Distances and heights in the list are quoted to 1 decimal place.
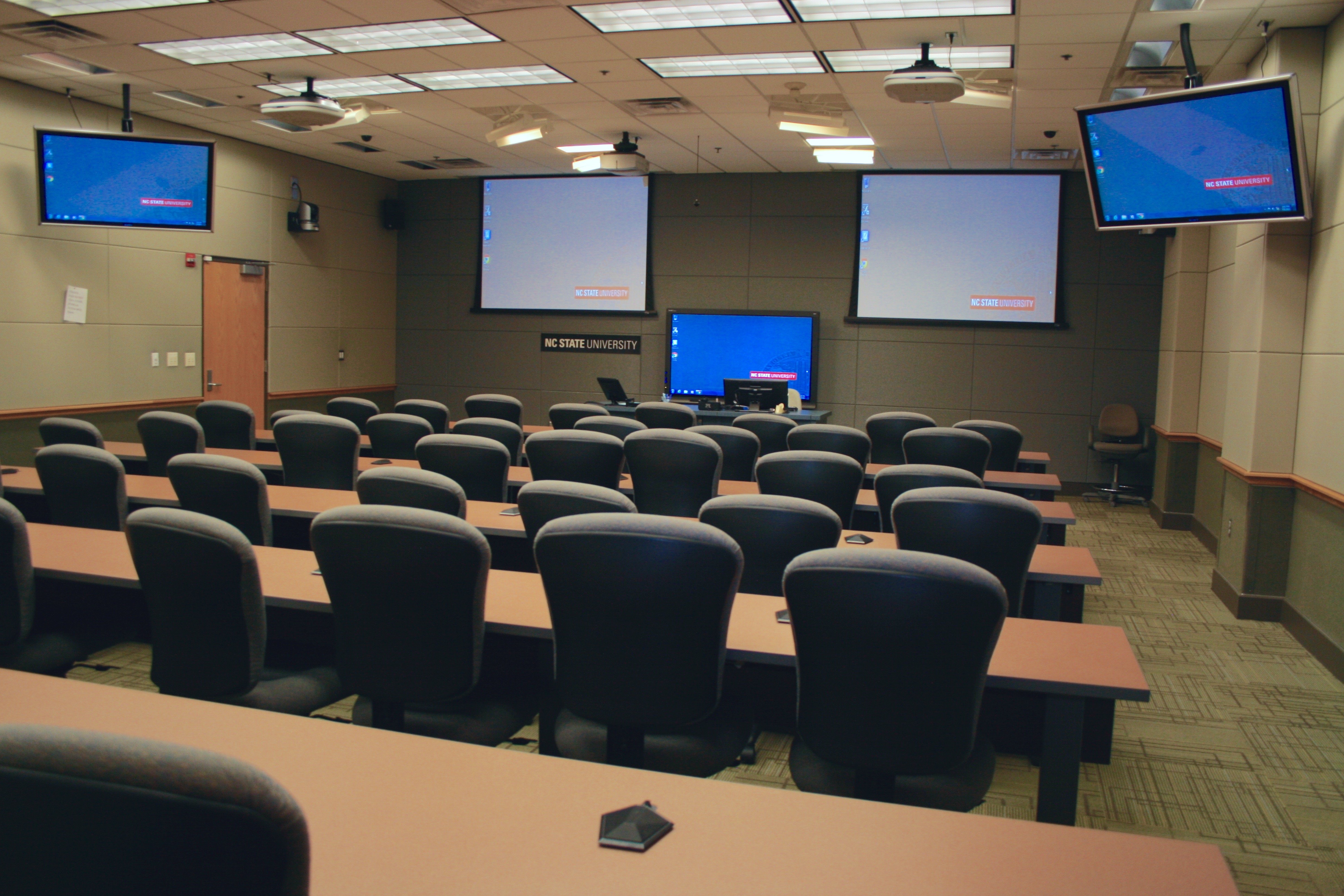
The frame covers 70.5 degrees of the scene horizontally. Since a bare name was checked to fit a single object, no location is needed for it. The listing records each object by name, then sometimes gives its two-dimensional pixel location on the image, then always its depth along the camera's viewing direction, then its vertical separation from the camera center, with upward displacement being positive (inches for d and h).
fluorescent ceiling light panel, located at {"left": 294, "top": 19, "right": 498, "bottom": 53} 233.5 +80.8
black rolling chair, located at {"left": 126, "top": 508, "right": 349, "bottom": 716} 91.7 -25.6
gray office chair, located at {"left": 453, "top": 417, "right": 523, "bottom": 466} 209.8 -15.5
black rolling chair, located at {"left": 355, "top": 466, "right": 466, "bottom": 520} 117.7 -16.3
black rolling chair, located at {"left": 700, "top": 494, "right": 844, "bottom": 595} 106.6 -17.8
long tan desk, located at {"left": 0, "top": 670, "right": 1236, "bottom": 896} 48.6 -26.1
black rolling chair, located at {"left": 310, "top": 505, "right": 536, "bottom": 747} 89.0 -24.5
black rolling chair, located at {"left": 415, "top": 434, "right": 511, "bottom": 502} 171.2 -18.6
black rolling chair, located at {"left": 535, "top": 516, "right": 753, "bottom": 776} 81.4 -23.5
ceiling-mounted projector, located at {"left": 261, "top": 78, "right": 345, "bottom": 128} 259.3 +66.3
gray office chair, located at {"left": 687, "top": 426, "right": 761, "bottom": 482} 212.1 -18.0
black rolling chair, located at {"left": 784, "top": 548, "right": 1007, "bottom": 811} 74.3 -23.9
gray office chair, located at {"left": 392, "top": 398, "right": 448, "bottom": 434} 268.1 -15.4
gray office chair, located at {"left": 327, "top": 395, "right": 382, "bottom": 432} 273.6 -15.7
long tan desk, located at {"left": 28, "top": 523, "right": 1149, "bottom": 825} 83.5 -26.3
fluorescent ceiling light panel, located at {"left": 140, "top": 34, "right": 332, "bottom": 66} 251.0 +81.2
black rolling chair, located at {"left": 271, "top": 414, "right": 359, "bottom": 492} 194.1 -19.8
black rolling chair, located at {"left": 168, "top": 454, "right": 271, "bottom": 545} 133.9 -20.0
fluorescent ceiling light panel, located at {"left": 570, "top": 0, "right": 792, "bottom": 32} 213.8 +80.9
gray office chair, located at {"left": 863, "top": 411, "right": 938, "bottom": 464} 247.9 -14.8
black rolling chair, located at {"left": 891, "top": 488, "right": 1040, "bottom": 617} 108.7 -17.5
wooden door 356.2 +5.6
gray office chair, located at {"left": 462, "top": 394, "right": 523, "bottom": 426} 279.1 -14.0
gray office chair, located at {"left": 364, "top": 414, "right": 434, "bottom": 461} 216.1 -17.2
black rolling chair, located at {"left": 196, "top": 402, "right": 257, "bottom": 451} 243.3 -19.0
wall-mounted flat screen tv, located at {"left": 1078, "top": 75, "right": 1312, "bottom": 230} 175.5 +45.3
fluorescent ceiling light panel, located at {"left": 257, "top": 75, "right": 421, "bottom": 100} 285.4 +82.1
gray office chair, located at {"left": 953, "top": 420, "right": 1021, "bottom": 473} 238.8 -16.5
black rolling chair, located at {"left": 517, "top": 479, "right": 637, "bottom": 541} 109.3 -16.1
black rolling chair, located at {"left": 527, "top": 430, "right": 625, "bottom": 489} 173.8 -17.0
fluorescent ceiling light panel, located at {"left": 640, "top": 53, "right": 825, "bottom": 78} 251.3 +81.7
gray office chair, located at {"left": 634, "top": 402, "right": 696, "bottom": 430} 265.0 -14.0
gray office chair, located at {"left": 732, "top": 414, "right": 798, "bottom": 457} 241.1 -14.9
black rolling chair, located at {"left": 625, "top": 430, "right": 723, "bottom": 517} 169.3 -18.5
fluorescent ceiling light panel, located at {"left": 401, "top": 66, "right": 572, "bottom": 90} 271.4 +82.0
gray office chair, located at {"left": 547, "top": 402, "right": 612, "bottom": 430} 257.4 -13.8
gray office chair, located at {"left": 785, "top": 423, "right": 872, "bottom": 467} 202.5 -14.7
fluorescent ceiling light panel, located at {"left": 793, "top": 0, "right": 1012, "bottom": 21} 206.4 +80.3
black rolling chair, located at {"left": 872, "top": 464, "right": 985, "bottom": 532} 143.9 -16.0
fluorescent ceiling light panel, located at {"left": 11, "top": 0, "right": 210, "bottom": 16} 221.0 +79.5
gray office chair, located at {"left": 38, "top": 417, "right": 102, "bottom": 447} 197.0 -18.4
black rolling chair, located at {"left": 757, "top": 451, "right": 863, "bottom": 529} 152.9 -17.1
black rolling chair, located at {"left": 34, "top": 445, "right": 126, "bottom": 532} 149.5 -22.2
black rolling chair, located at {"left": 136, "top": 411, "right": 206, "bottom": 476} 201.8 -18.9
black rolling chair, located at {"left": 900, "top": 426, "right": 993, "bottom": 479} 198.8 -15.2
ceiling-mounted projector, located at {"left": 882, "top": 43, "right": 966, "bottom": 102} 214.8 +65.8
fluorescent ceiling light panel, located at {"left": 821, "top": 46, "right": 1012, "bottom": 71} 239.9 +80.8
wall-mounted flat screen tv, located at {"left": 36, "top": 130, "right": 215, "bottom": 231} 279.1 +49.6
